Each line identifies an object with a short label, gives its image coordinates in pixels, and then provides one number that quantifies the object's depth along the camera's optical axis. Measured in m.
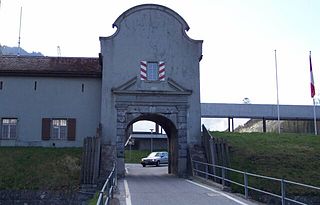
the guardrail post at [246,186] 14.89
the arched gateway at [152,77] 27.22
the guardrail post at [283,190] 11.66
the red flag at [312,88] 35.06
